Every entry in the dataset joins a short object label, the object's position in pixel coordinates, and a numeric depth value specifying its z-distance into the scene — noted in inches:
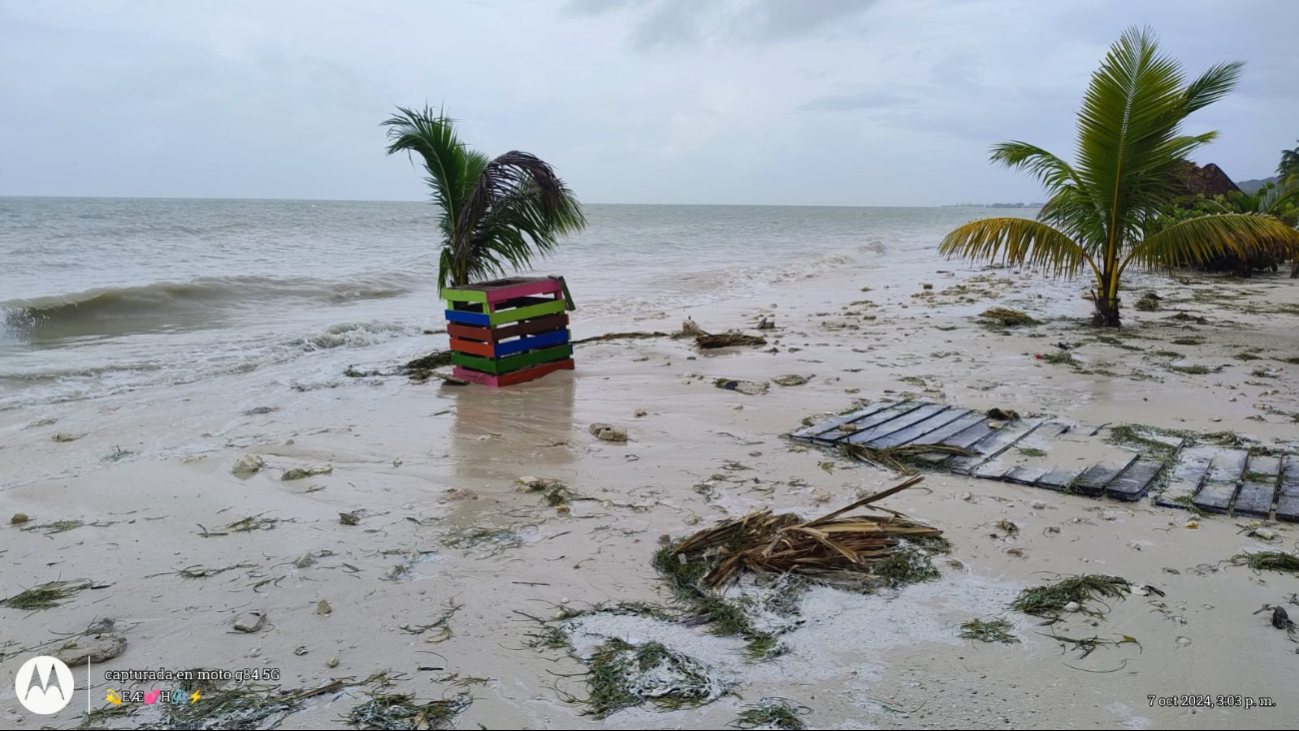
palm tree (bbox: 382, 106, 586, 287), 318.0
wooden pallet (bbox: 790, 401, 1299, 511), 163.0
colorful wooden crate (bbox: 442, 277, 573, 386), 296.8
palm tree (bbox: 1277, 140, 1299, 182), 1417.7
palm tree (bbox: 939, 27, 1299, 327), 352.5
